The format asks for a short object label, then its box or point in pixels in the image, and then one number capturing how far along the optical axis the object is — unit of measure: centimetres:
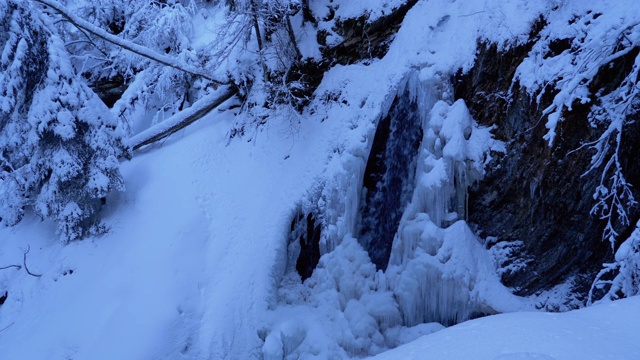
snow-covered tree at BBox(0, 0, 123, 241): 794
